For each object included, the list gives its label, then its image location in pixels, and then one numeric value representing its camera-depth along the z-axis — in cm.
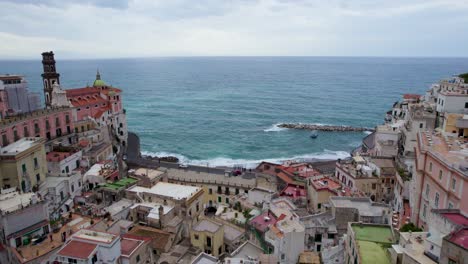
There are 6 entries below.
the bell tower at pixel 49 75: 7969
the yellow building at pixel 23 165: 4172
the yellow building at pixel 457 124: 4528
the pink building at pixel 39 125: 5097
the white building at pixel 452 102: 5309
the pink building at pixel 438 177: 3047
